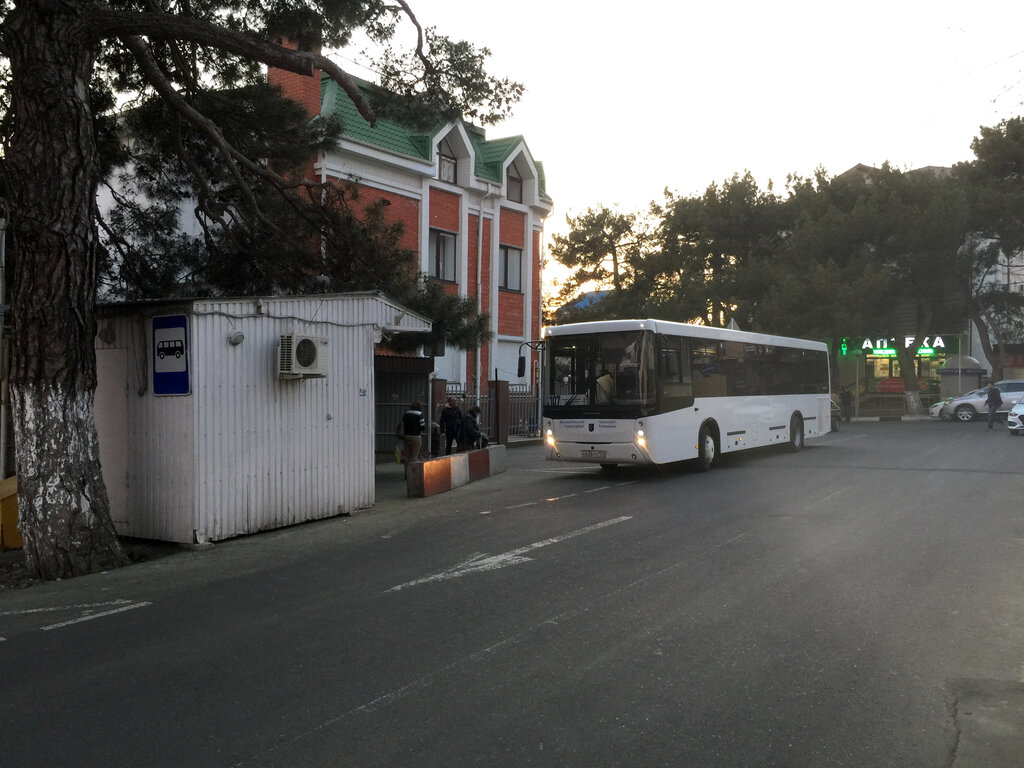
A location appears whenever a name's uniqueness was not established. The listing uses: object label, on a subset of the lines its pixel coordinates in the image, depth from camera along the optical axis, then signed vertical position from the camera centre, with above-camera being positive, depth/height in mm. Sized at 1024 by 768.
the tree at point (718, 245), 52219 +8929
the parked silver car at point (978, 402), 38753 -461
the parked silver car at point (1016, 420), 28934 -916
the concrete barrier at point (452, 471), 16078 -1408
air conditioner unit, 12344 +574
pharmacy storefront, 50562 +1811
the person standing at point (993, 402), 33031 -390
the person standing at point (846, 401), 42006 -390
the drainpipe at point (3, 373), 11617 +408
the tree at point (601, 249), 61031 +9784
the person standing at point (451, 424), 21656 -631
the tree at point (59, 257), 9742 +1558
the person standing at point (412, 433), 18781 -725
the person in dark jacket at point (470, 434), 21617 -882
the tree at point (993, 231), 43844 +8023
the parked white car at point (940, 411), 42031 -898
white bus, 16844 +41
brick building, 27781 +6561
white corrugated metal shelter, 11266 -217
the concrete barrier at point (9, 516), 11523 -1426
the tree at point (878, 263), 45094 +6628
